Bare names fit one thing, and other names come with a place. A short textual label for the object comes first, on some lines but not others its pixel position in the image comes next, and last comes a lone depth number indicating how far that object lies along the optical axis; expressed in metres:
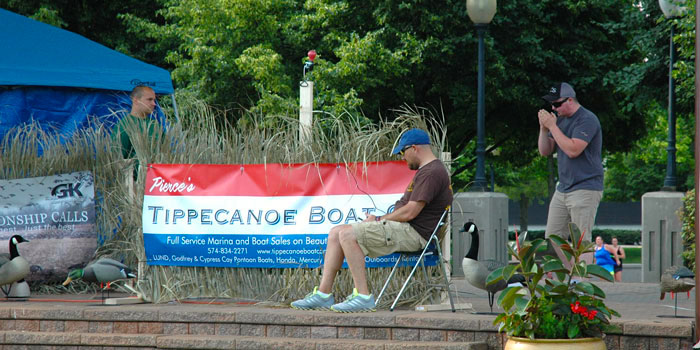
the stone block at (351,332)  13.94
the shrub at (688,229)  22.75
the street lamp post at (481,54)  26.00
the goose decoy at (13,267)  16.62
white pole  16.53
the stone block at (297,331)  14.18
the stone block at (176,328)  14.80
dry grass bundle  16.16
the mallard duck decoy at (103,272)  16.14
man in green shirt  17.67
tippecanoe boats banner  16.05
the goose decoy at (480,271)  14.41
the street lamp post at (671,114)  26.87
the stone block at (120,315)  15.05
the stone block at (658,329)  12.28
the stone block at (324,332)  14.01
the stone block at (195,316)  14.66
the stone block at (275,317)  14.25
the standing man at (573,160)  15.11
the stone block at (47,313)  15.33
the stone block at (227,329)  14.62
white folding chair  14.80
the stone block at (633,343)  12.49
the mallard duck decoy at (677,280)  14.09
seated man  14.73
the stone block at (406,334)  13.70
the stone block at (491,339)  13.14
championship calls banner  18.42
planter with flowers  11.58
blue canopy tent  23.37
